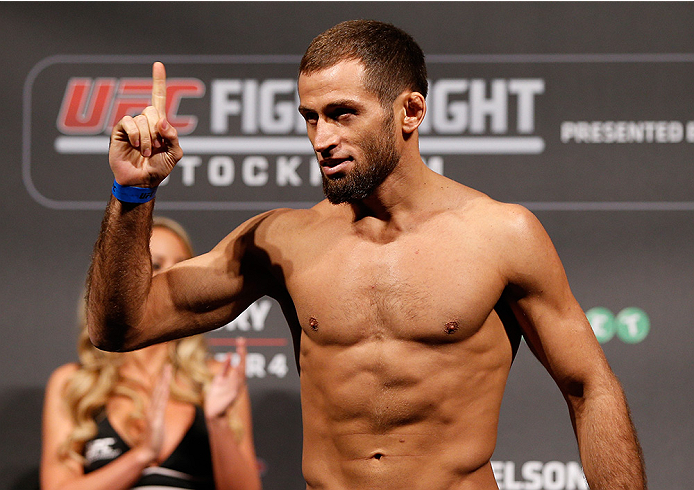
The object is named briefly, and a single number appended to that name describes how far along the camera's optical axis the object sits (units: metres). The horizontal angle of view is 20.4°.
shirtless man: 2.65
